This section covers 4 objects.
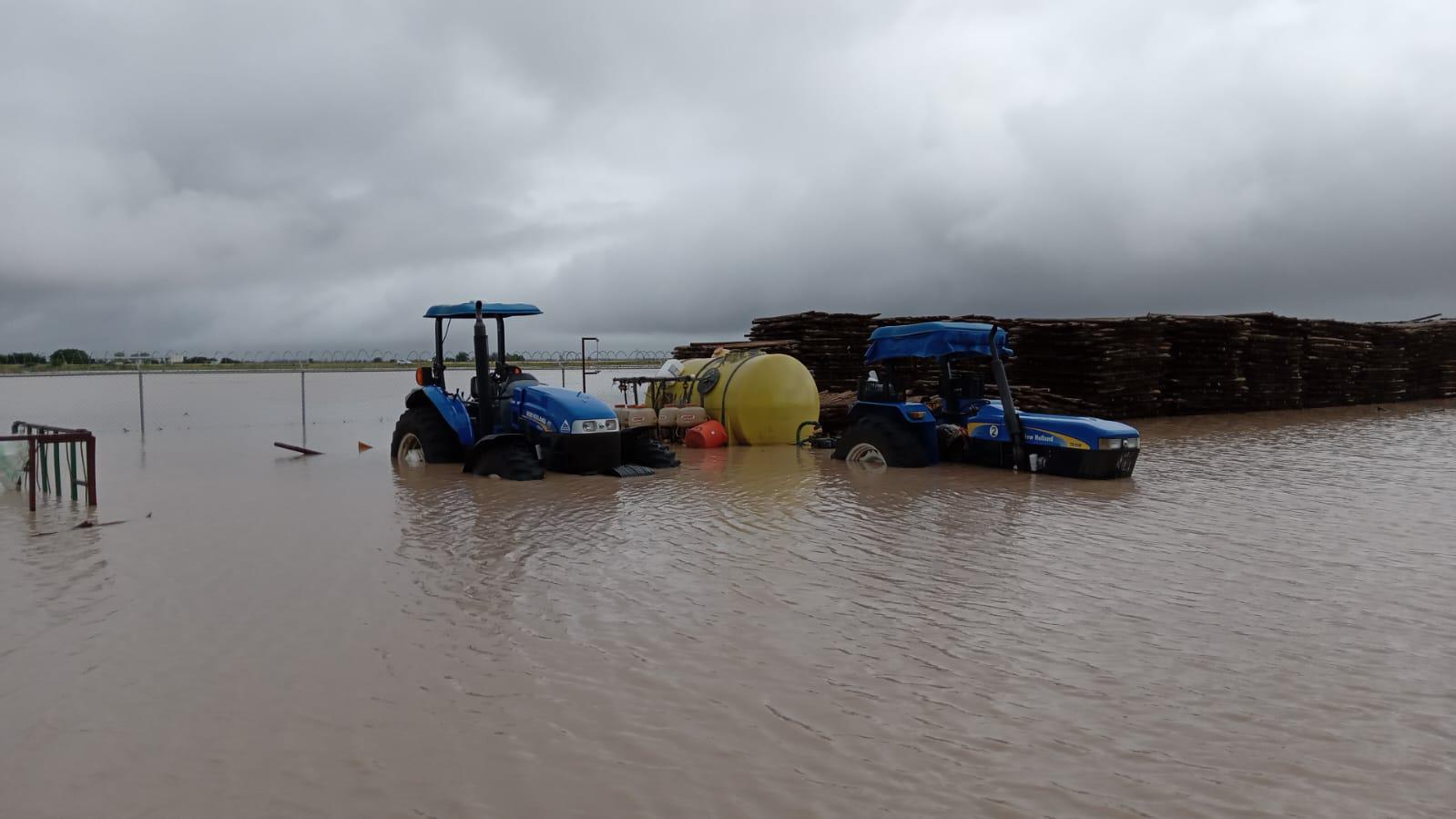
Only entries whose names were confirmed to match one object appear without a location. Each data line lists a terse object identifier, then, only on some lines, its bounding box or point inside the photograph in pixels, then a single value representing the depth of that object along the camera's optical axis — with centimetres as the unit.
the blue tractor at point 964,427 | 1149
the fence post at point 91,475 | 942
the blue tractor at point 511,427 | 1184
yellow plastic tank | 1719
